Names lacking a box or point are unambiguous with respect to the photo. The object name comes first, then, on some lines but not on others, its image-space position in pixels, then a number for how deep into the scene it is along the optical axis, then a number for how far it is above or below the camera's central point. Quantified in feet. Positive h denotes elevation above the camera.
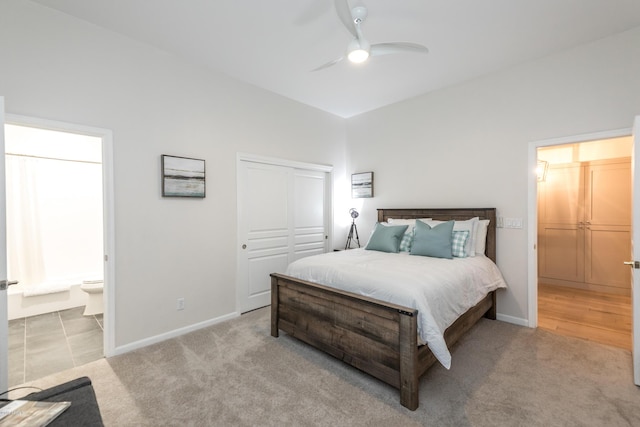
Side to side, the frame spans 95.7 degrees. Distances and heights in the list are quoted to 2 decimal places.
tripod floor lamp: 15.67 -1.28
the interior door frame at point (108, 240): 8.42 -0.87
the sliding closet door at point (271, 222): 11.99 -0.61
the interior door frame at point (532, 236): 10.18 -1.06
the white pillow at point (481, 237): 10.80 -1.13
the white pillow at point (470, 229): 10.43 -0.81
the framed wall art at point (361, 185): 15.09 +1.24
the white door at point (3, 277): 5.79 -1.31
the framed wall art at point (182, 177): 9.52 +1.13
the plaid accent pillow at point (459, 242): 10.04 -1.23
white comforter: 6.46 -1.96
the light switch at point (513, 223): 10.56 -0.60
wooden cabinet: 13.19 -0.95
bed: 6.25 -3.20
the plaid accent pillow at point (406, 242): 11.20 -1.35
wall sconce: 15.10 +1.94
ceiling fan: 6.28 +4.00
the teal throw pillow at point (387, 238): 11.10 -1.21
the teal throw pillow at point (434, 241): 9.84 -1.17
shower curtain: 11.78 -0.52
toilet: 11.58 -3.55
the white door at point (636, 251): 6.86 -1.10
